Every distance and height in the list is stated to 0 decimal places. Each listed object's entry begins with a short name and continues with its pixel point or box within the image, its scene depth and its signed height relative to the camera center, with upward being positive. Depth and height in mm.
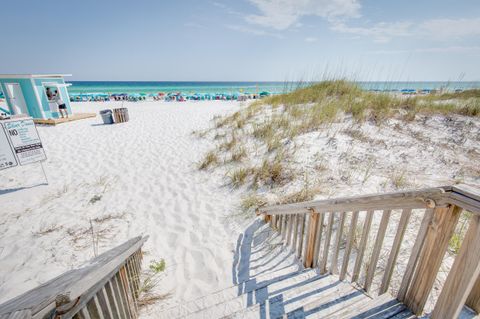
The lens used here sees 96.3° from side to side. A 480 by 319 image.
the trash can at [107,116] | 10916 -1670
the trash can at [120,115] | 11156 -1654
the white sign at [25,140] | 4809 -1288
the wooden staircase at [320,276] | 1049 -1473
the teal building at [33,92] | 10586 -521
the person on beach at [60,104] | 11646 -1155
